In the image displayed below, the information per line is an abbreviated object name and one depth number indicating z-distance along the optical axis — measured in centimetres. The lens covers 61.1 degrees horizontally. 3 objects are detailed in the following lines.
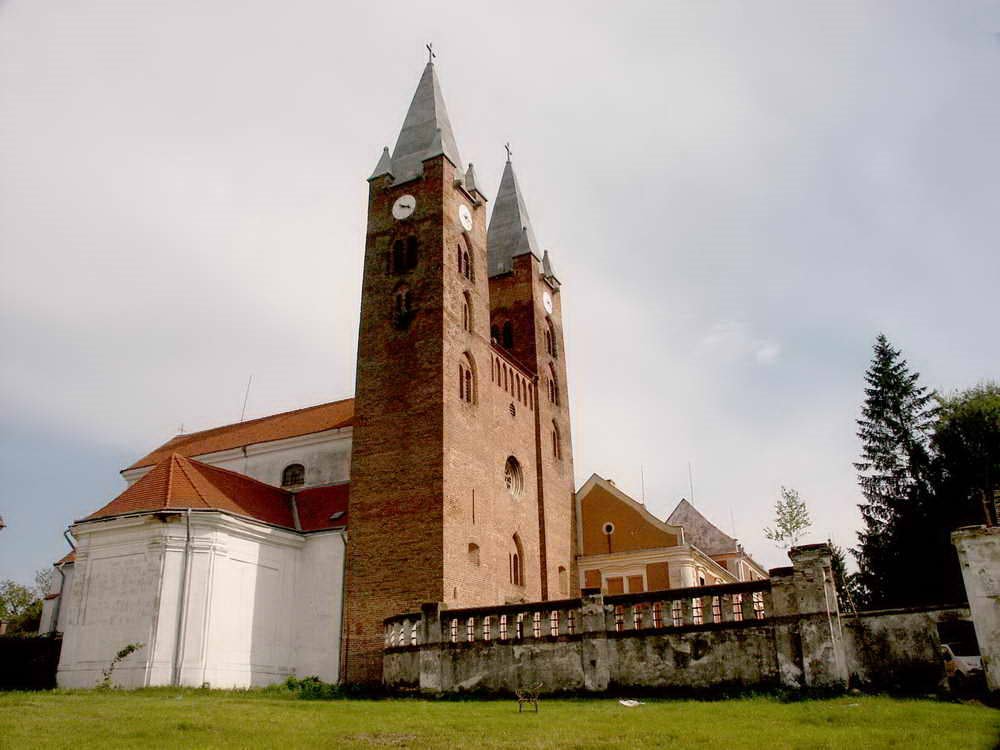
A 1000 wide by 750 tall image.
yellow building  3606
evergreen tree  3912
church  2695
